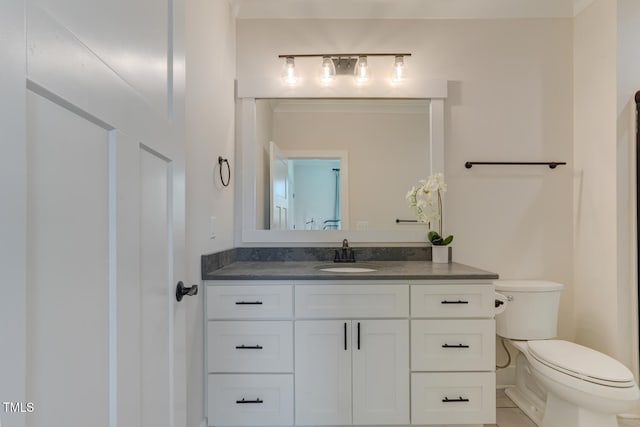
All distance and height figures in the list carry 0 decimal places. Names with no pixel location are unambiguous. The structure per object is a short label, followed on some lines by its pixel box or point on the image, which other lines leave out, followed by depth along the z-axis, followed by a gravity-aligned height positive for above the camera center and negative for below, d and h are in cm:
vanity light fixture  228 +95
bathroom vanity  170 -69
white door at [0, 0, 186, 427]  51 -1
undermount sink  202 -36
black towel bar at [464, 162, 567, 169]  229 +31
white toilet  155 -78
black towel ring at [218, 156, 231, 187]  196 +25
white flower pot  220 -29
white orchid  220 +6
